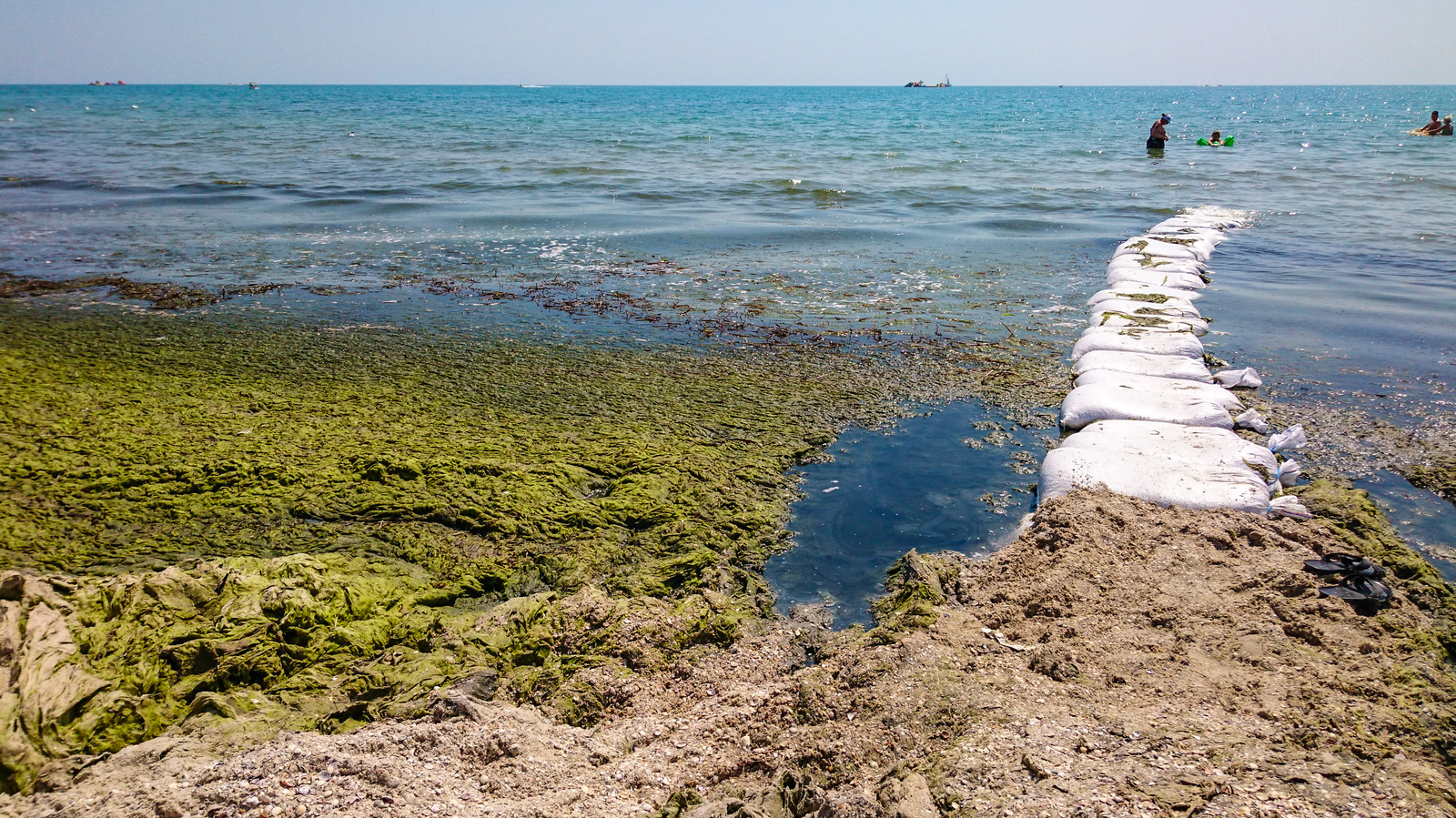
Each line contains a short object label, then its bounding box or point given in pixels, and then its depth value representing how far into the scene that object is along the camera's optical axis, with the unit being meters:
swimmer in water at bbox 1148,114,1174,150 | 29.11
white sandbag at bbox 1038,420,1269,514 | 5.06
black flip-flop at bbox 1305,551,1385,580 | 4.17
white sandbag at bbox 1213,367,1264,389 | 7.27
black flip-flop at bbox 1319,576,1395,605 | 3.97
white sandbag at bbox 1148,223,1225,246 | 13.80
